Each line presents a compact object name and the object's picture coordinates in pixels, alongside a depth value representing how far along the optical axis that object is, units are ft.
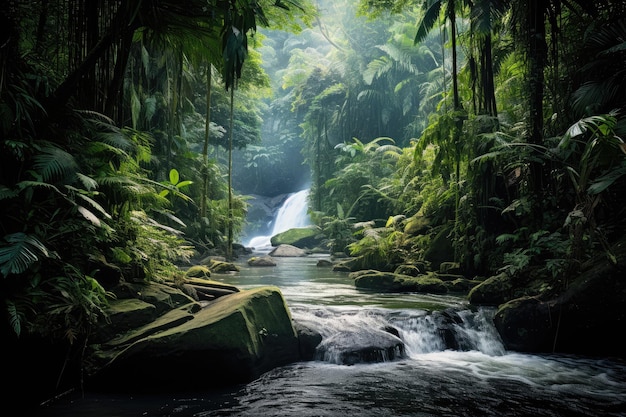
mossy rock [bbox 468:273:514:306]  23.61
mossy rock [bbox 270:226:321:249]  77.61
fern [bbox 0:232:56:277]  9.83
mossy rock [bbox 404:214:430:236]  40.57
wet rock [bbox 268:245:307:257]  69.10
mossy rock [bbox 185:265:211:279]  29.89
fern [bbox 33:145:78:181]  11.60
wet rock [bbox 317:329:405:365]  17.29
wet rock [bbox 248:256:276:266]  51.19
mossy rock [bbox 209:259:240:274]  42.55
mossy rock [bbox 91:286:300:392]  13.16
